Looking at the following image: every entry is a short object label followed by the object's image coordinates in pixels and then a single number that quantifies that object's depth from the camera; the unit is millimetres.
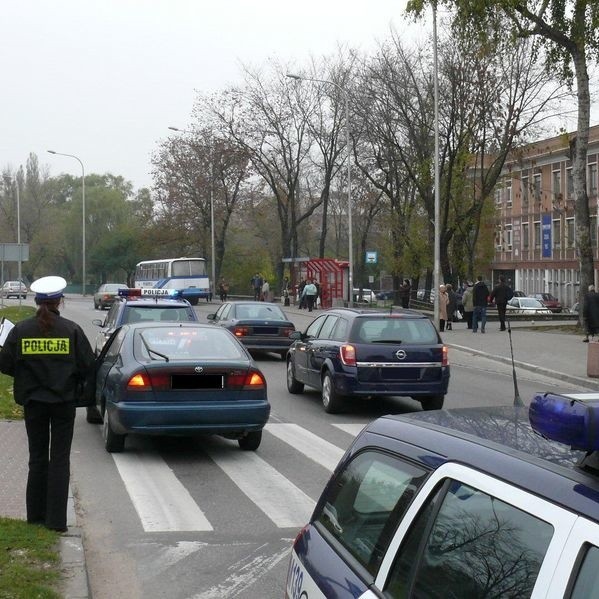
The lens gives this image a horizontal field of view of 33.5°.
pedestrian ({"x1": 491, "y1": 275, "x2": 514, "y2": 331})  31844
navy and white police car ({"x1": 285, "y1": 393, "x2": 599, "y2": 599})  2289
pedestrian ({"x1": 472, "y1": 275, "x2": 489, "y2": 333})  31672
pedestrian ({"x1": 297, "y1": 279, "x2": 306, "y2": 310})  50031
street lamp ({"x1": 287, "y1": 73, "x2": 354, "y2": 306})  42156
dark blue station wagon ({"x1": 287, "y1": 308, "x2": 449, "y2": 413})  13703
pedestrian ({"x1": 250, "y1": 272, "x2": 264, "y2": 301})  58812
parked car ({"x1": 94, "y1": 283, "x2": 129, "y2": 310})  55781
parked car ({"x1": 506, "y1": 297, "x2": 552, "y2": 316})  48062
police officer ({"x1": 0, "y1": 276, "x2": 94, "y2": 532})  6668
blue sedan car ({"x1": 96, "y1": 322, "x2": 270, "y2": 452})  9969
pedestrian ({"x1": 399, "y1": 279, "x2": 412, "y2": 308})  45219
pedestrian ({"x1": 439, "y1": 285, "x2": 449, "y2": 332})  33031
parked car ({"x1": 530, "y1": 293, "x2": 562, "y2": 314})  58428
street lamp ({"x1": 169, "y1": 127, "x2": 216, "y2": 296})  64712
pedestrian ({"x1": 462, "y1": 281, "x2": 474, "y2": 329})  32969
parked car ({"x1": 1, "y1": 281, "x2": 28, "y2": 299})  76219
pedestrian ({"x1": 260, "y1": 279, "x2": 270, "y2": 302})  54259
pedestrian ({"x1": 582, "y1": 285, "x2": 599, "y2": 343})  25297
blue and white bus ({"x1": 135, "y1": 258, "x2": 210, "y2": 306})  60500
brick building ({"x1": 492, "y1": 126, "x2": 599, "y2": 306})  65625
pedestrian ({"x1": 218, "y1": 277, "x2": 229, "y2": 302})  67000
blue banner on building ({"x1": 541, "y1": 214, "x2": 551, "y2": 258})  67450
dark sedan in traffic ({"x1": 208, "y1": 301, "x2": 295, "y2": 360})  22547
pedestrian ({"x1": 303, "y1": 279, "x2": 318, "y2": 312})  48406
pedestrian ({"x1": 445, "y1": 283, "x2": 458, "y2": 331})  34156
